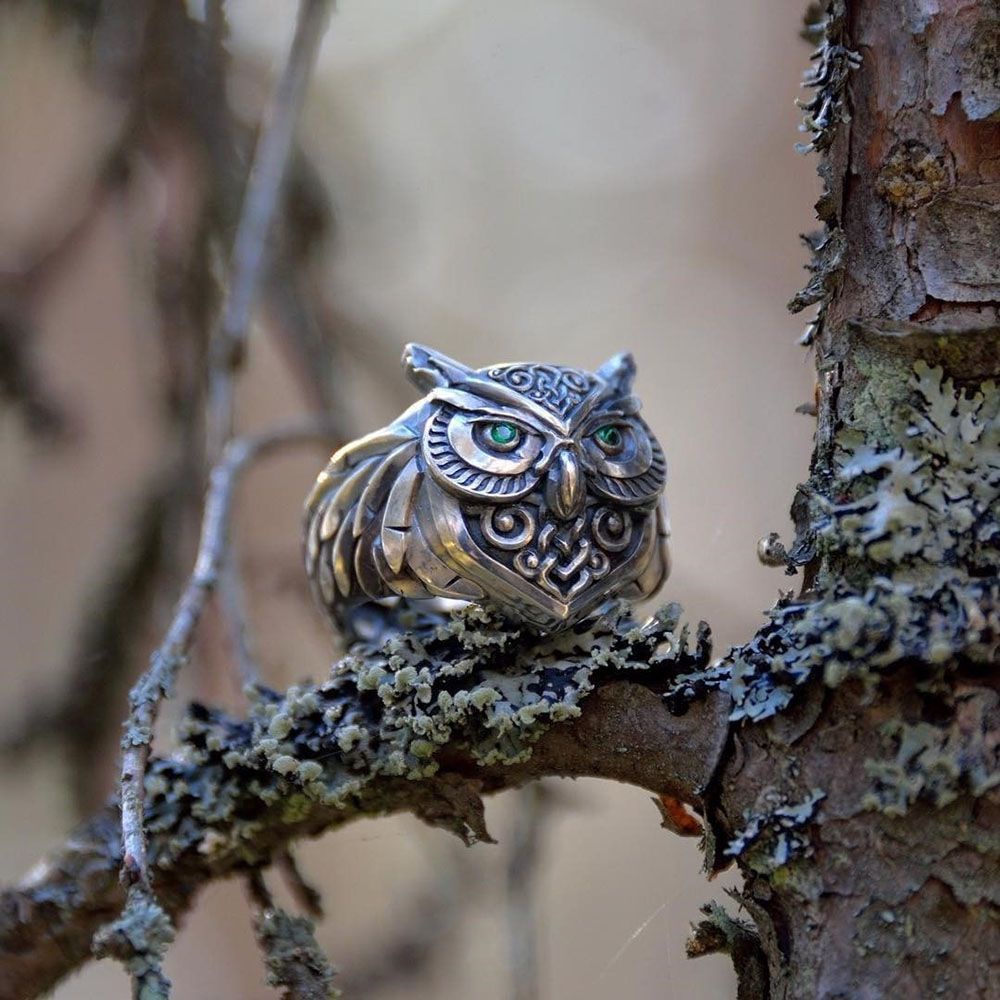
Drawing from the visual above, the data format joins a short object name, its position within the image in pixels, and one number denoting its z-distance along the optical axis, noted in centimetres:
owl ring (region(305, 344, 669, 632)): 62
